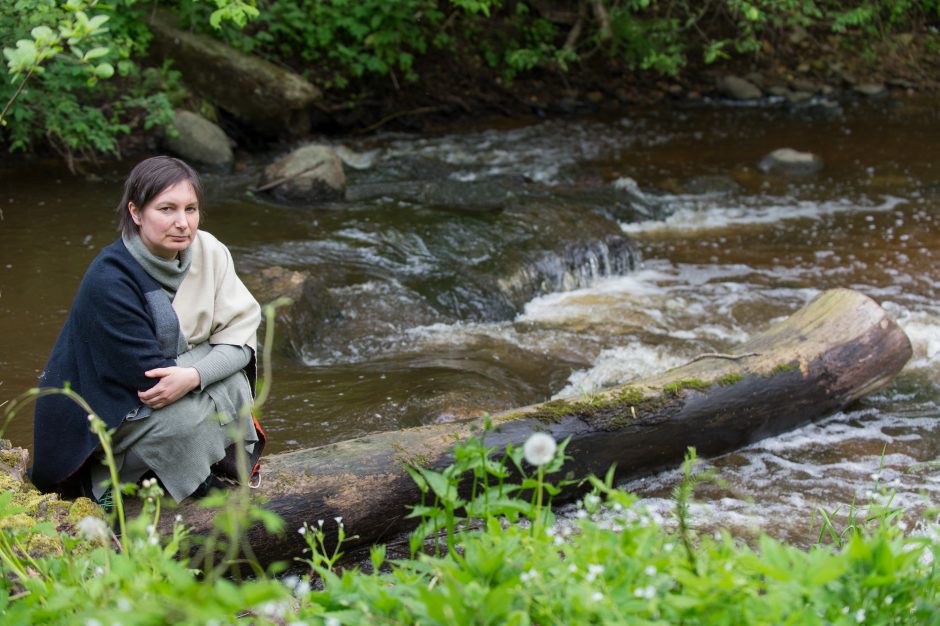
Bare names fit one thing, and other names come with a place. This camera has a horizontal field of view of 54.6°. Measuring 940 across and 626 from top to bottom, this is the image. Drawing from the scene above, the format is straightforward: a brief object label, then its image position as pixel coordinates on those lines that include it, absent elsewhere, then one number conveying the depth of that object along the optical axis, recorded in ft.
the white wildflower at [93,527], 6.79
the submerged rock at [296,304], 22.15
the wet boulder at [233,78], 38.04
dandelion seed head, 7.34
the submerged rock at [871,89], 52.46
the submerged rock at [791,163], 39.34
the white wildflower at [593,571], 6.55
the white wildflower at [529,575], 6.57
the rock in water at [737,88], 51.55
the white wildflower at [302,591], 7.31
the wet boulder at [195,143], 35.50
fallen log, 12.40
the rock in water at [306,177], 32.19
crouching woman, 10.53
